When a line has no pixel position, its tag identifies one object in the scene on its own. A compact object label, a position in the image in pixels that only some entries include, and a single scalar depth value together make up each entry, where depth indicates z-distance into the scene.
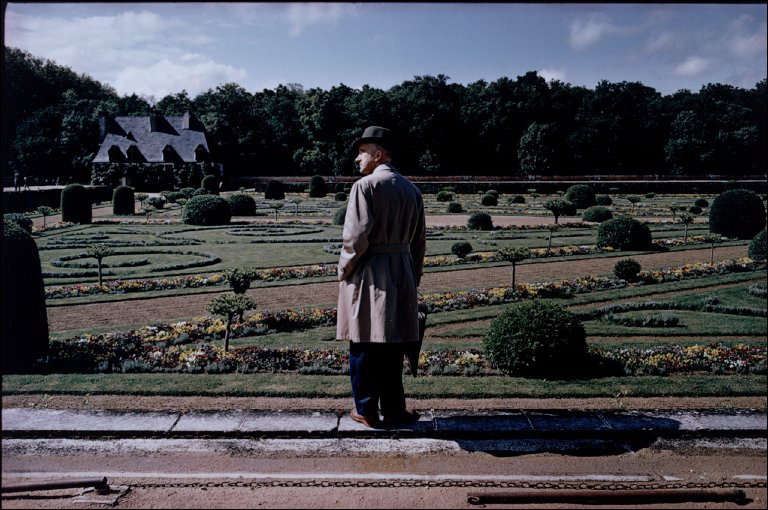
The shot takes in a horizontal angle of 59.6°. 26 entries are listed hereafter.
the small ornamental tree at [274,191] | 38.41
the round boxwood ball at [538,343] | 6.19
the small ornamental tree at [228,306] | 7.46
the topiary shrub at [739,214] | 18.95
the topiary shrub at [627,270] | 11.99
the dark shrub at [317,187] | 40.59
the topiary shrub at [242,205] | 27.78
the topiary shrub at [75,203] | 23.67
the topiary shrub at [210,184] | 38.97
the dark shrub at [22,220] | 17.45
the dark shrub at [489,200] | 33.16
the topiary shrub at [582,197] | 31.36
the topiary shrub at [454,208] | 29.64
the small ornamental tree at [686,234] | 16.55
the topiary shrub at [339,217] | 23.45
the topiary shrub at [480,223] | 22.02
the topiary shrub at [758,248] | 13.73
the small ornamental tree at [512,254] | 11.21
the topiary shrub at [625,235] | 16.72
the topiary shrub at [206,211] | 23.84
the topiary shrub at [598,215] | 24.27
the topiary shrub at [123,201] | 27.94
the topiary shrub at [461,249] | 15.11
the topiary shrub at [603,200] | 33.00
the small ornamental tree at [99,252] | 11.49
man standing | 4.12
